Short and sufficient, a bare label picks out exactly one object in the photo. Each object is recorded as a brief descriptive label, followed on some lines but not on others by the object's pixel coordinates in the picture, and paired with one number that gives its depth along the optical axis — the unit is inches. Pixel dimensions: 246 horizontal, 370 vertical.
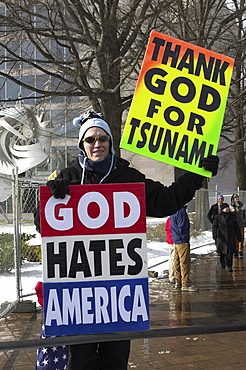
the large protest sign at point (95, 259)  124.3
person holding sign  129.5
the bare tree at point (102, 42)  407.2
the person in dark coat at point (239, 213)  611.5
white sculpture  865.7
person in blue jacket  402.0
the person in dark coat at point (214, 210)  535.8
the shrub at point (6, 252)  342.3
